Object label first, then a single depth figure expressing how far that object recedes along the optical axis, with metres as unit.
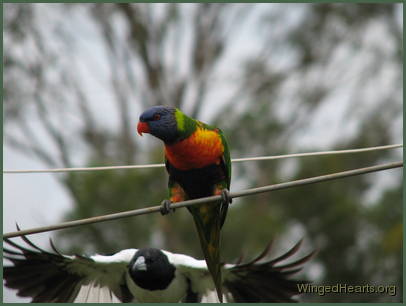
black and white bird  12.09
